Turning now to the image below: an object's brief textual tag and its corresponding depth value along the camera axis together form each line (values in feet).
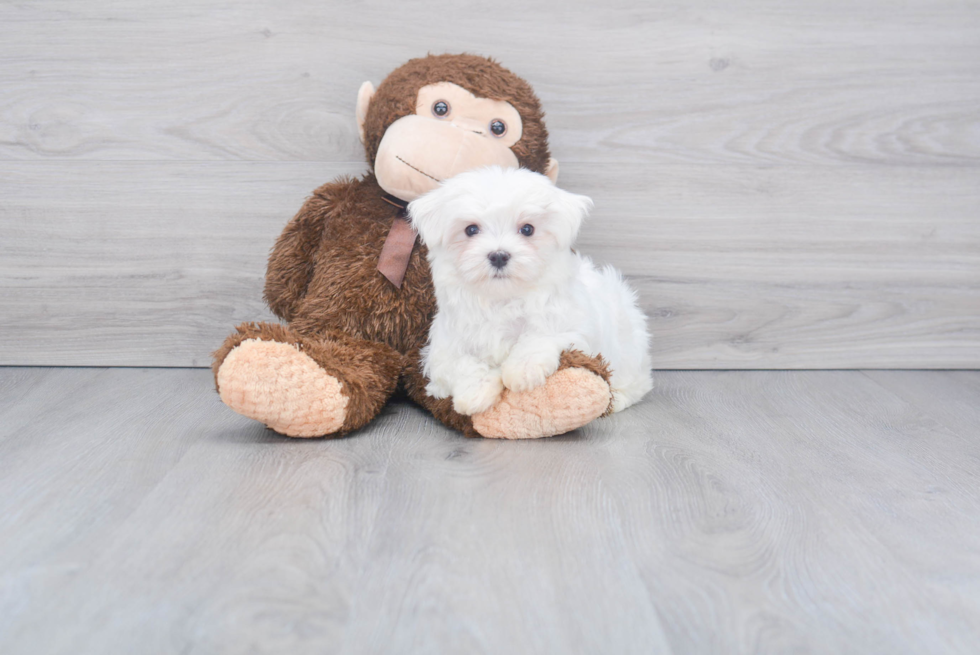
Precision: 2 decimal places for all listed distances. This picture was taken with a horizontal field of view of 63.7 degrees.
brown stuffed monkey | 3.41
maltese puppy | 3.29
